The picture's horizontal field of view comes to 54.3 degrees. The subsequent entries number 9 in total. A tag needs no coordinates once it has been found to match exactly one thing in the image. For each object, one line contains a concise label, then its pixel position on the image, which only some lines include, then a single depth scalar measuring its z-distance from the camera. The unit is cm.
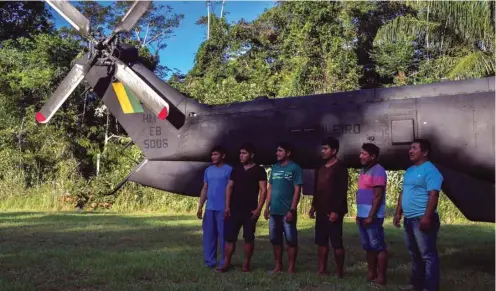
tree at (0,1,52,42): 2631
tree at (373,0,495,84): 1745
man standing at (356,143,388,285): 515
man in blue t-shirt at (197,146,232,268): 613
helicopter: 580
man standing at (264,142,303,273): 571
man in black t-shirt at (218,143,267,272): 593
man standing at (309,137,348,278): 544
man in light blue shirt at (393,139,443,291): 462
